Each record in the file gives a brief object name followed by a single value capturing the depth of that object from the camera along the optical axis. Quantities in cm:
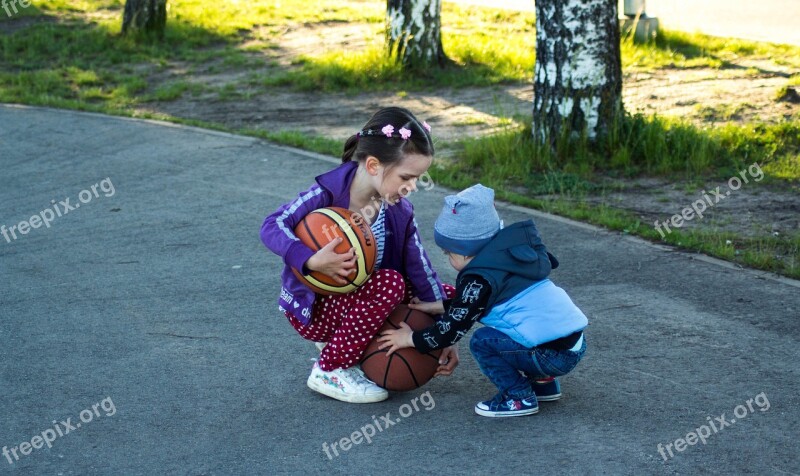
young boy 459
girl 484
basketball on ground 498
